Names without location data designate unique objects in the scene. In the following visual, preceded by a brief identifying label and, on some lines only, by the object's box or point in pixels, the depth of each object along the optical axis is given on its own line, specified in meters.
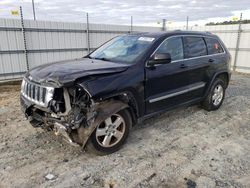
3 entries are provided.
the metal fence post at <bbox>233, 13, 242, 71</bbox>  12.12
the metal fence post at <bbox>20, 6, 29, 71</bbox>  8.81
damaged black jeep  3.15
